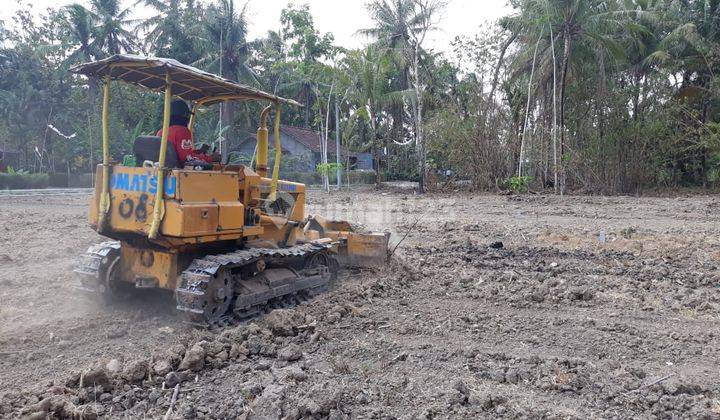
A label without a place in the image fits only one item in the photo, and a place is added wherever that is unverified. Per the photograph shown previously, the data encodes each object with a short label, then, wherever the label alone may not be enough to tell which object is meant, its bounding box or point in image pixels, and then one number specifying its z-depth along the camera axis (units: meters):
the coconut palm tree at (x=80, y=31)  36.28
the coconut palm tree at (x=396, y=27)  30.12
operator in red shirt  5.74
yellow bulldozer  5.30
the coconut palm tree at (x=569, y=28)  23.19
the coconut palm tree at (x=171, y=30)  37.91
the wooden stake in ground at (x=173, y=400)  3.65
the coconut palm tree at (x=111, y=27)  37.22
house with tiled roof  41.28
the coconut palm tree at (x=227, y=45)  34.94
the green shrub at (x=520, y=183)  25.17
